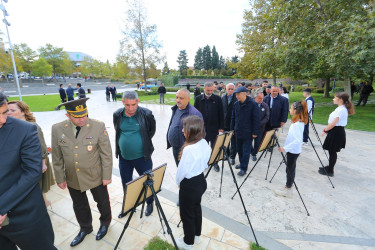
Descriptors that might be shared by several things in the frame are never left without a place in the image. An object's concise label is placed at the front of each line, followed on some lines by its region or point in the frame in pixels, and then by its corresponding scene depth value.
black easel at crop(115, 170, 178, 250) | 2.07
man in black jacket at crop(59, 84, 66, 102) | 15.24
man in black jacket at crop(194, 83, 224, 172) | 4.72
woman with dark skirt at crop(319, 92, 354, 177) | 4.36
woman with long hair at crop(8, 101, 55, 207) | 2.84
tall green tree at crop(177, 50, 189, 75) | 89.62
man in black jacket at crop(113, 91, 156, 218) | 3.08
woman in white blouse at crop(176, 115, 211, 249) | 2.22
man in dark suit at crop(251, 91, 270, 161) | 5.71
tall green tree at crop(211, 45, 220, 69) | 76.25
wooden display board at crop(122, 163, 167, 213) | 1.91
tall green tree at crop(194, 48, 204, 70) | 78.85
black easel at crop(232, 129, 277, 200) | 3.93
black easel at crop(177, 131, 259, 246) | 3.27
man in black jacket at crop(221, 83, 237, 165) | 5.54
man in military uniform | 2.45
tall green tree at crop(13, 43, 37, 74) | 45.03
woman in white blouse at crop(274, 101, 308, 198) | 3.65
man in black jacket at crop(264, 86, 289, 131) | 5.97
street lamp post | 12.67
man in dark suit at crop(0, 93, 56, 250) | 1.56
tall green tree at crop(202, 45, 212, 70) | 76.50
